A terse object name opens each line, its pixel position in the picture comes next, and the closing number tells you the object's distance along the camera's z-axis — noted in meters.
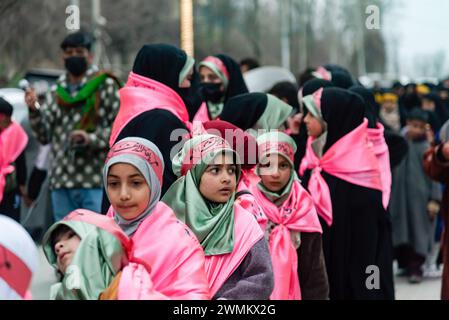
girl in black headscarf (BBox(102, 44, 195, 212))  5.21
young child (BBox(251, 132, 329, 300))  5.23
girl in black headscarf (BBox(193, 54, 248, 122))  6.85
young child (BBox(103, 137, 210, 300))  3.54
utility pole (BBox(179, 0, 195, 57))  15.16
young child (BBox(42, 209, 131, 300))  3.17
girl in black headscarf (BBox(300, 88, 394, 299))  6.09
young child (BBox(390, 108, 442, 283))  9.20
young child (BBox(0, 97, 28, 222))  7.47
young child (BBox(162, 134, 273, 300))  3.91
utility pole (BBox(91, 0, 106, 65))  16.69
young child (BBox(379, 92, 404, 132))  12.06
